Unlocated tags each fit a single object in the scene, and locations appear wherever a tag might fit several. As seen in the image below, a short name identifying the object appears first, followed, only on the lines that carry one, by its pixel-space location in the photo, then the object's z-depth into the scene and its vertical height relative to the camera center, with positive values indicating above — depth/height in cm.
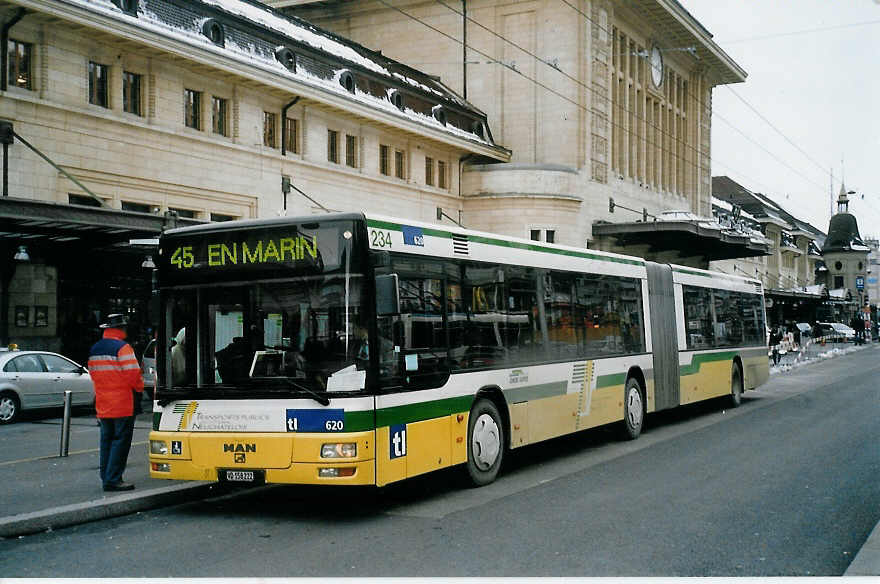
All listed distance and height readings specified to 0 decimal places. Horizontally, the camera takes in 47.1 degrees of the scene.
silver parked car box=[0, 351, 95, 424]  1906 -99
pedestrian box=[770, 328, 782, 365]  4197 -88
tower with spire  11196 +788
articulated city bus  902 -23
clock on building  5400 +1402
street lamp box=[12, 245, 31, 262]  2217 +168
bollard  1290 -127
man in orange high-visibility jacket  1009 -68
